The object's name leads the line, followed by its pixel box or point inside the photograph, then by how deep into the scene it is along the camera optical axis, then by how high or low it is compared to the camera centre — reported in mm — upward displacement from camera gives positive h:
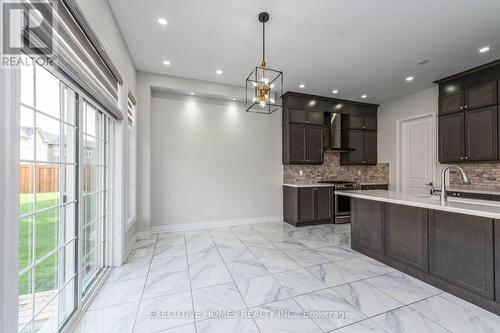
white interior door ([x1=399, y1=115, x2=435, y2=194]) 4820 +336
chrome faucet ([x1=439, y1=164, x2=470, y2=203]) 2400 -279
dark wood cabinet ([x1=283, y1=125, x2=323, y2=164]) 4977 +551
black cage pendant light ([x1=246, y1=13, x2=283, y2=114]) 2467 +932
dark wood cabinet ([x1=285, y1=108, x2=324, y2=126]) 4988 +1224
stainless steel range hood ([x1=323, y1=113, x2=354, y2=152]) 5477 +920
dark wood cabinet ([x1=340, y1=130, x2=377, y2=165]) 5641 +544
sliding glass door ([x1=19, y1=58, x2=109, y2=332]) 1339 -250
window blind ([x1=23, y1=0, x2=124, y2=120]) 1272 +905
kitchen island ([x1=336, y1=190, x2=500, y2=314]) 1936 -819
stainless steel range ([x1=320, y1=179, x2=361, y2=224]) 5031 -892
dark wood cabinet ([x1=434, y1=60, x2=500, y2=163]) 3621 +971
